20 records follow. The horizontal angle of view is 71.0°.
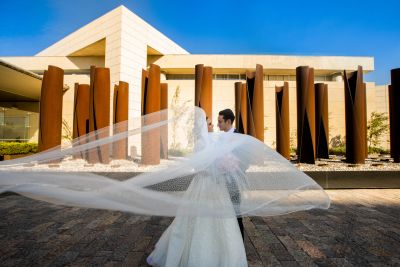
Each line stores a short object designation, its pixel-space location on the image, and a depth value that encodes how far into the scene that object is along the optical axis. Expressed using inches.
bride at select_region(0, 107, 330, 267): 104.3
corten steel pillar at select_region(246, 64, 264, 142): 367.9
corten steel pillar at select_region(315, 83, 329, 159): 405.1
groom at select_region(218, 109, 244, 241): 120.7
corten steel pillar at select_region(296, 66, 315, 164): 358.9
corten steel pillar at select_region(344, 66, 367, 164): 344.0
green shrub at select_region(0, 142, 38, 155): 549.6
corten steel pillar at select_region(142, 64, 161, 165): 355.6
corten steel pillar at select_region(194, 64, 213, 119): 370.0
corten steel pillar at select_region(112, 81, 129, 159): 418.9
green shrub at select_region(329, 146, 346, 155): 600.5
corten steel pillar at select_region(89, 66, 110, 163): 370.9
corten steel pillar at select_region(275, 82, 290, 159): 373.4
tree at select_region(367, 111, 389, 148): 747.5
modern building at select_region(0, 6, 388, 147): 708.7
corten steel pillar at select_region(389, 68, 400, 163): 356.8
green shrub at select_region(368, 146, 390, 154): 668.6
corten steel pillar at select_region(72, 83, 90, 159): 399.9
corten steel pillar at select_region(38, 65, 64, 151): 334.0
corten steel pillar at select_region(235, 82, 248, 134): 404.2
